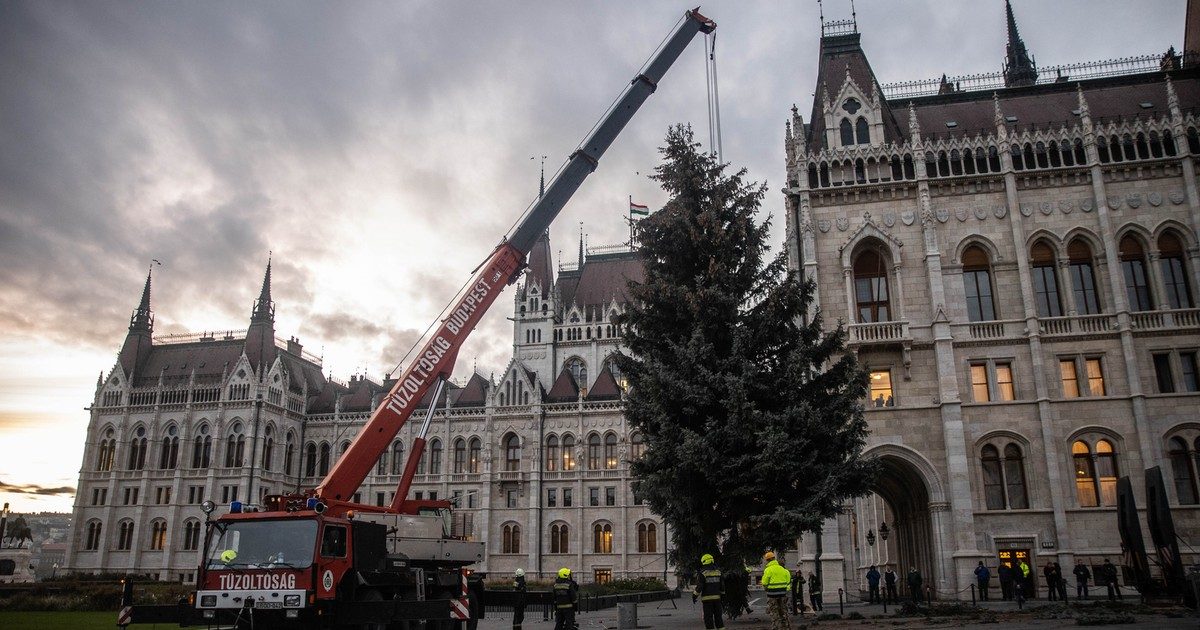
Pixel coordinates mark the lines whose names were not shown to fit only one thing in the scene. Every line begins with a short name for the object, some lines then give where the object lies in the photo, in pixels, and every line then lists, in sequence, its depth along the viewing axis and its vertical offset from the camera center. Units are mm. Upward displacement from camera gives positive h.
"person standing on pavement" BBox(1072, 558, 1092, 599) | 23989 -1370
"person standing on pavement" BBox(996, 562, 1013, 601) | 24250 -1451
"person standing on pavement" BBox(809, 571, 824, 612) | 23438 -1743
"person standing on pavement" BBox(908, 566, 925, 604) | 24250 -1486
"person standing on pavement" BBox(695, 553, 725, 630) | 14617 -1076
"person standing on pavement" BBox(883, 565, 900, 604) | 26219 -1770
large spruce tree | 18469 +3568
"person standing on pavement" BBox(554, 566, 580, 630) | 17312 -1429
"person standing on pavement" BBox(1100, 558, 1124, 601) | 23475 -1335
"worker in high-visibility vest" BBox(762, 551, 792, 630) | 13359 -902
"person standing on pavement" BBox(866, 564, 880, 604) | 27234 -1649
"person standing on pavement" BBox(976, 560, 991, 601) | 24188 -1383
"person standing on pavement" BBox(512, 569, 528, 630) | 19228 -1503
